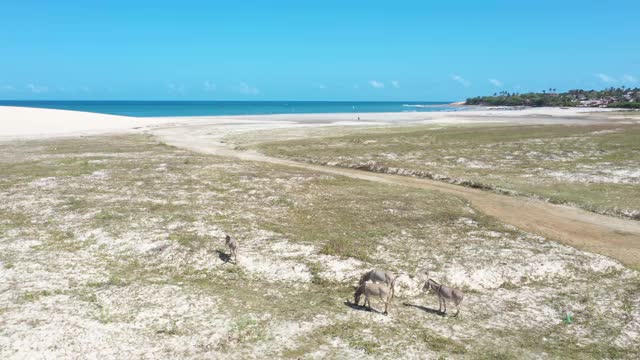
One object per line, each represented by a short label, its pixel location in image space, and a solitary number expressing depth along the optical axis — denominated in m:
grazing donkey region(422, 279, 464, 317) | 15.11
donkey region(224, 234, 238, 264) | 19.12
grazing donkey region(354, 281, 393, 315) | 14.89
